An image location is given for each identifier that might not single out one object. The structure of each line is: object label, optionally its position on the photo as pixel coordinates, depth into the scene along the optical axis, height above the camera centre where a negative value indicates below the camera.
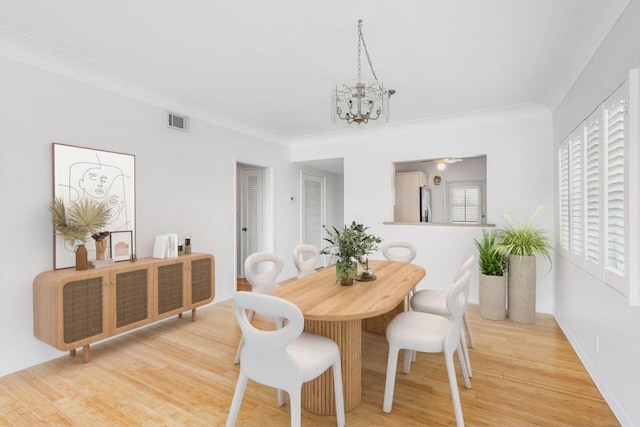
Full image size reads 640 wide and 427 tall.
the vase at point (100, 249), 2.84 -0.33
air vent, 3.68 +1.05
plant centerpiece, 2.33 -0.27
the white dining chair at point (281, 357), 1.45 -0.75
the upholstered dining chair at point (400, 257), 3.54 -0.45
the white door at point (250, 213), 5.48 -0.02
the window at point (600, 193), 1.91 +0.13
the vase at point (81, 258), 2.70 -0.38
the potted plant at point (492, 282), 3.65 -0.81
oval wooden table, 1.77 -0.53
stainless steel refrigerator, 6.60 +0.13
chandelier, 2.17 +0.75
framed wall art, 2.74 +0.27
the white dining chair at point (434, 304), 2.43 -0.77
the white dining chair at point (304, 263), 3.08 -0.49
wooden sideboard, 2.46 -0.75
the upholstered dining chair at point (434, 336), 1.83 -0.76
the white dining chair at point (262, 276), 2.57 -0.54
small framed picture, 3.05 -0.32
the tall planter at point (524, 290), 3.55 -0.87
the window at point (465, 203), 6.91 +0.19
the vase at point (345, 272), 2.32 -0.43
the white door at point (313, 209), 6.39 +0.05
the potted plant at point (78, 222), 2.64 -0.08
